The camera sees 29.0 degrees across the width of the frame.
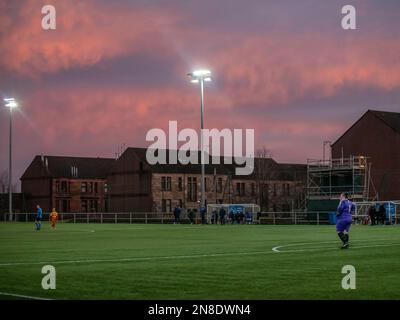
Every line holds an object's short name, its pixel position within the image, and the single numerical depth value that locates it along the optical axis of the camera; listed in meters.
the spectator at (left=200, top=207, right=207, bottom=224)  68.50
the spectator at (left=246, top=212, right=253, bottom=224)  71.43
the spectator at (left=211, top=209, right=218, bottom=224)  72.81
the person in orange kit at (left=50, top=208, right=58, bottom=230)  54.67
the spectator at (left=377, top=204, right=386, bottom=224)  57.88
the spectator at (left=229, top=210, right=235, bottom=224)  71.69
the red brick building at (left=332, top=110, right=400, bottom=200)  83.50
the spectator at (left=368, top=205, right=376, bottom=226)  56.20
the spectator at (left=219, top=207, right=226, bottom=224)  66.81
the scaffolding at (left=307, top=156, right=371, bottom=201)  78.12
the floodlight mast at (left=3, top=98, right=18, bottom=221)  78.25
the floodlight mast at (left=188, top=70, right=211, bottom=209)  64.25
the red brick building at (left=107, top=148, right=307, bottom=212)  109.00
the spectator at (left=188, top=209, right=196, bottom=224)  71.82
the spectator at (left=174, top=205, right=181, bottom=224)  73.12
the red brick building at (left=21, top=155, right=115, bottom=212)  124.31
